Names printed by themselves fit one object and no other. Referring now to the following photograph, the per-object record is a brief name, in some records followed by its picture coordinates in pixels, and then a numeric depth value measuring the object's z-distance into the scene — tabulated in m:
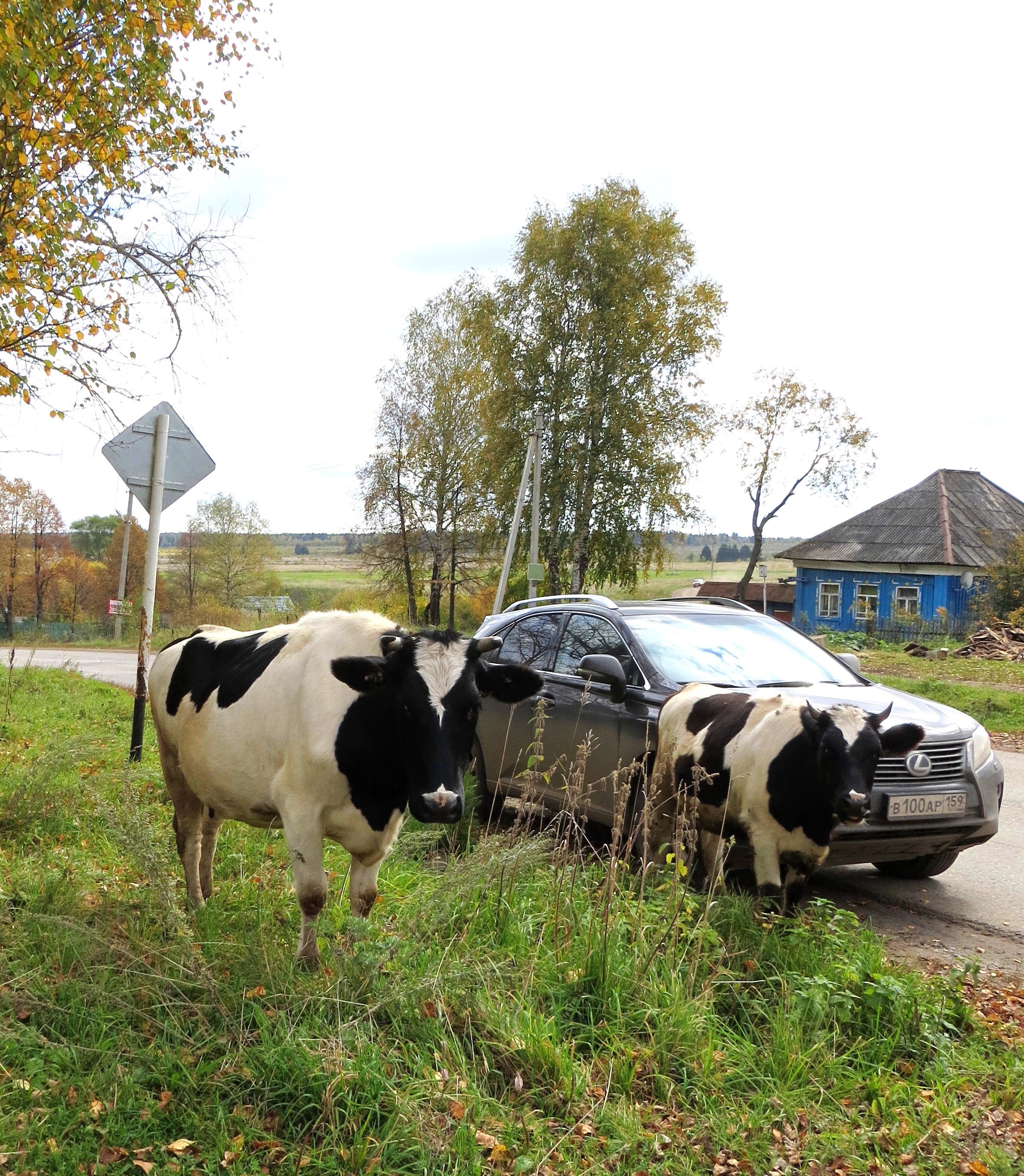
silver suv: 5.84
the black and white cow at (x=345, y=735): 4.30
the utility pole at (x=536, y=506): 28.66
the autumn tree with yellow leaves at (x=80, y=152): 7.46
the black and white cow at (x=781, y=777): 5.15
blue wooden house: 38.06
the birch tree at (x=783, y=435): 45.12
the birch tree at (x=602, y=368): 32.91
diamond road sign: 8.95
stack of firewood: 26.75
